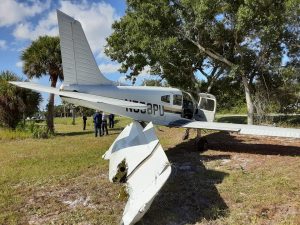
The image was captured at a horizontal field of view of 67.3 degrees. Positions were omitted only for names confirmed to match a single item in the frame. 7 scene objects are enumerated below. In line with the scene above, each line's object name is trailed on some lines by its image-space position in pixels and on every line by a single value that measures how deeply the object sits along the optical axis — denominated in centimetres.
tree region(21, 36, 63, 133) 1693
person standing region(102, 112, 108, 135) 1436
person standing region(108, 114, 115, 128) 1827
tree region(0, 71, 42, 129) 1598
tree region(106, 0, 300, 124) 1314
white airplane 502
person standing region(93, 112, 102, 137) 1374
